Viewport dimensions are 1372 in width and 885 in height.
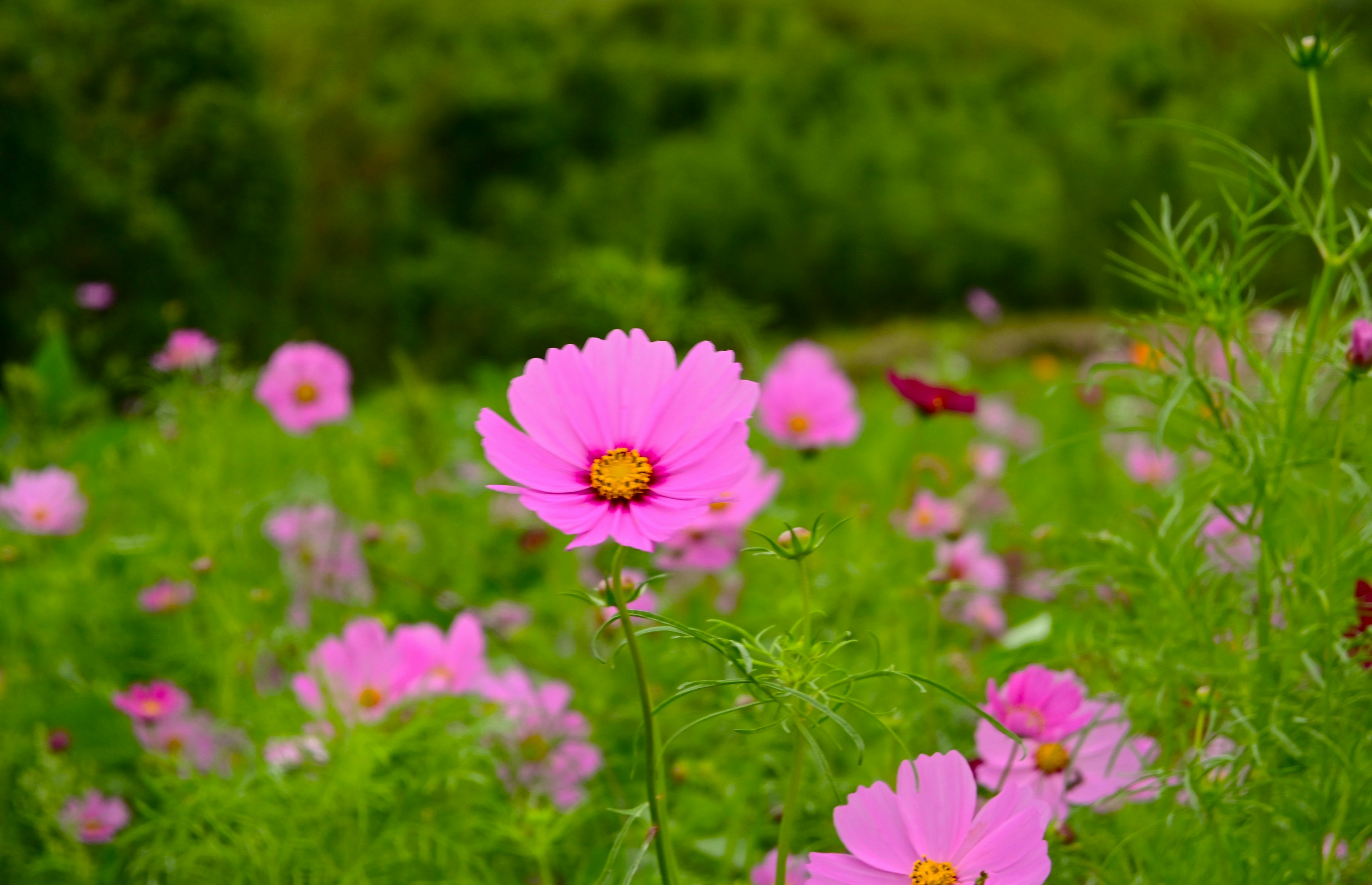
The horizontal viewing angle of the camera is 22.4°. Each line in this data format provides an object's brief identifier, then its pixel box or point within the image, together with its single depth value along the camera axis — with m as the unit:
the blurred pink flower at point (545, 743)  1.63
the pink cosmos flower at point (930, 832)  1.34
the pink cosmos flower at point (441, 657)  1.63
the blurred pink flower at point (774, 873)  1.48
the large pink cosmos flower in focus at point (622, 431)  1.32
